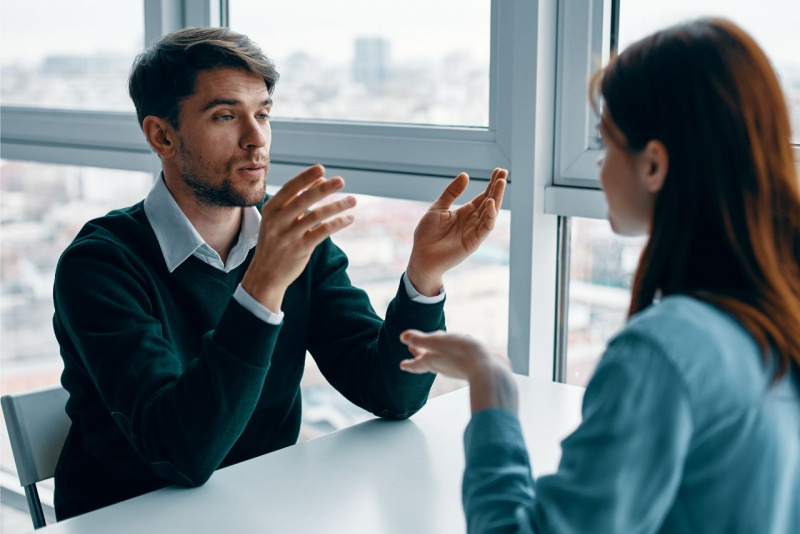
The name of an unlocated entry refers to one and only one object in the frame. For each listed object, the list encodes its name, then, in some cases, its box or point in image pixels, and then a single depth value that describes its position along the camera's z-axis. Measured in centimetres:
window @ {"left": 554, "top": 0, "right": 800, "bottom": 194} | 154
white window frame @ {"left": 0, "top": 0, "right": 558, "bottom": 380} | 167
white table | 105
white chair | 139
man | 116
